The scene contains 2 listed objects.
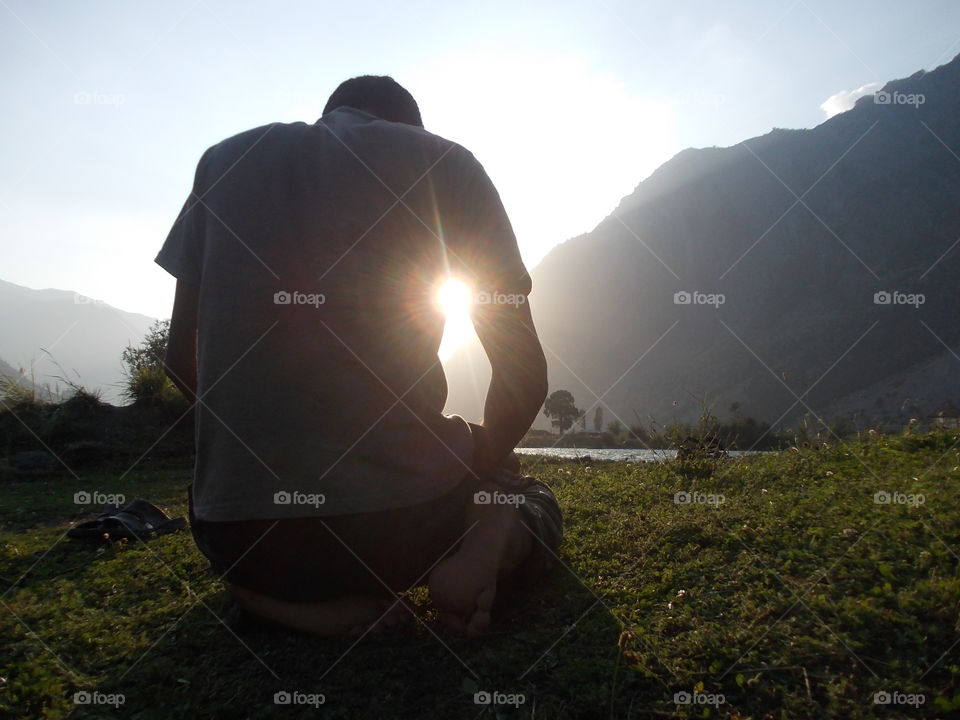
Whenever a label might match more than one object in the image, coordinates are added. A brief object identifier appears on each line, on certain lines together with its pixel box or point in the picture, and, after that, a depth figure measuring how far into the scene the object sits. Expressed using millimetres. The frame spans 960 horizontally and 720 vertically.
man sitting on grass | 1889
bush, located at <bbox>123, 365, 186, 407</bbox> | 11055
